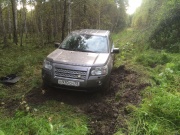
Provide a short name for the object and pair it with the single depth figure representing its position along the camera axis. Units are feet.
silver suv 13.24
